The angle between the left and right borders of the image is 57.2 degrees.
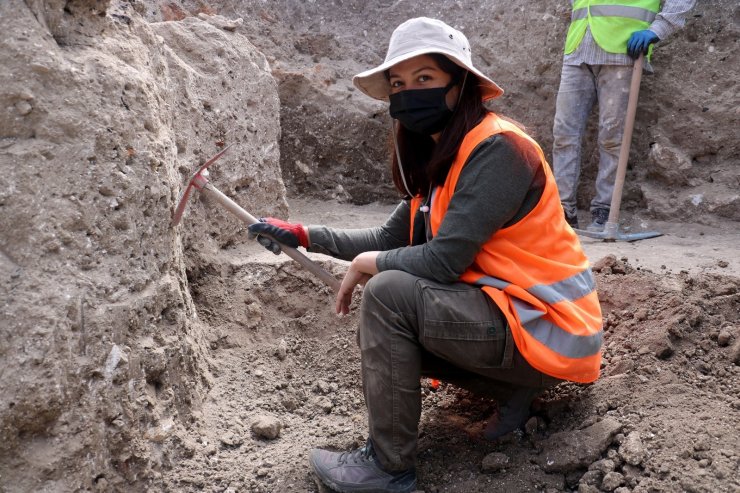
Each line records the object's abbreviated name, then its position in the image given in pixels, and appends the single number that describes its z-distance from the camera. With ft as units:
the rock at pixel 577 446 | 6.90
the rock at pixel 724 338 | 8.28
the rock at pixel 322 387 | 9.01
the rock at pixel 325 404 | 8.66
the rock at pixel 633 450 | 6.69
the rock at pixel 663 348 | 8.19
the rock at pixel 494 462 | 7.06
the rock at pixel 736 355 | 8.01
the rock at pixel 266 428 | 7.91
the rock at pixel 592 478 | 6.69
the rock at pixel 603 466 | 6.70
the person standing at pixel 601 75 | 14.24
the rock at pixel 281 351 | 9.52
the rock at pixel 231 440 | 7.73
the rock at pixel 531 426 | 7.52
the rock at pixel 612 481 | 6.53
